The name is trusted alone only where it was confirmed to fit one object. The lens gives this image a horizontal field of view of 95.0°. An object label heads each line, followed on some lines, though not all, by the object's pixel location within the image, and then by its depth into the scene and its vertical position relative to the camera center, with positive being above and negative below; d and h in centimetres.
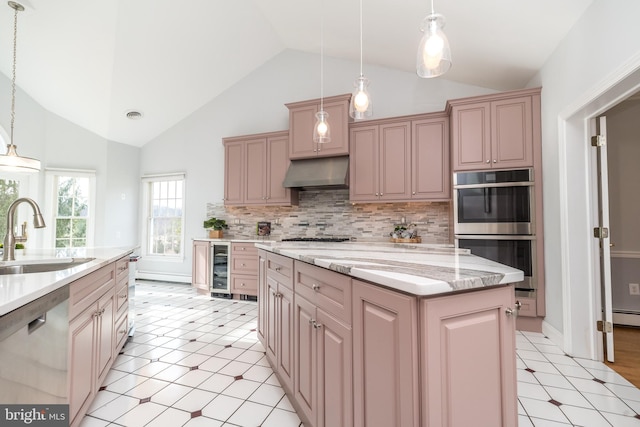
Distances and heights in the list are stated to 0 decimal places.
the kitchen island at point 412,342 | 88 -41
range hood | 379 +66
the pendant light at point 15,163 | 223 +46
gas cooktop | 405 -24
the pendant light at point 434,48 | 149 +90
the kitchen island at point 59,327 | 99 -47
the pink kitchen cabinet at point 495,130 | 292 +96
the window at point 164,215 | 547 +13
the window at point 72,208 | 489 +24
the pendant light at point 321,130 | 253 +81
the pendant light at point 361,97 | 221 +95
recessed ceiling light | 486 +180
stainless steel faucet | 172 -3
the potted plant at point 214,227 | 482 -8
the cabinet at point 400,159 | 352 +79
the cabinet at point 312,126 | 386 +130
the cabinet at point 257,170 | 436 +81
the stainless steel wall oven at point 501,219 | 287 +4
